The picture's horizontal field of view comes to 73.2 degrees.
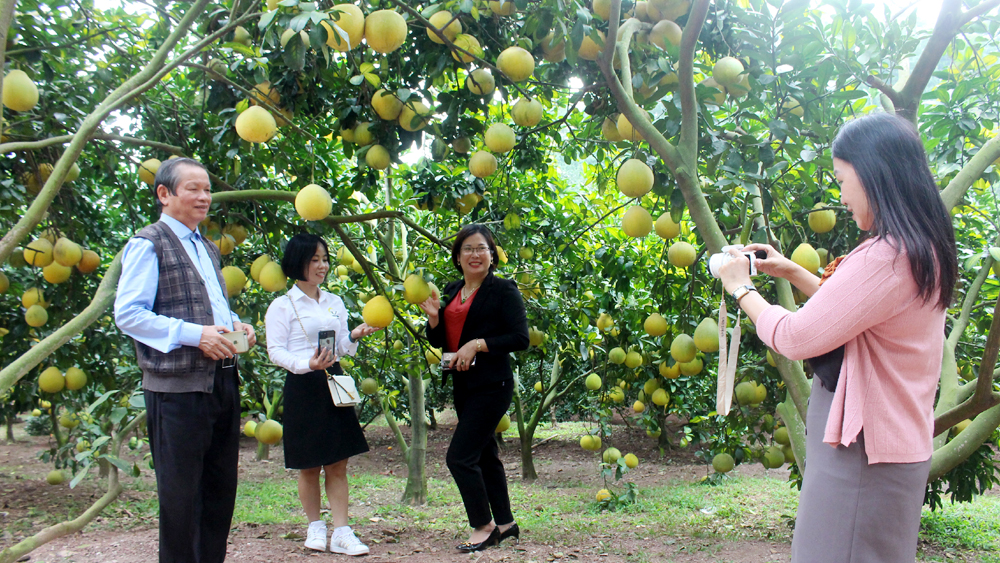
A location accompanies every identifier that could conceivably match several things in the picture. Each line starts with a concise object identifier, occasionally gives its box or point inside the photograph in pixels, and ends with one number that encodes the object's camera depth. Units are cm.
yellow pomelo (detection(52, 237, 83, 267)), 317
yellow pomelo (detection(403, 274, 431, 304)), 293
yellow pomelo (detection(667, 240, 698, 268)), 292
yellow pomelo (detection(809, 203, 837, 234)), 282
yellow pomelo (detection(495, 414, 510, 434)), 536
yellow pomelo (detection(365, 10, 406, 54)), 216
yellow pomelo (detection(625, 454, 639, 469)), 558
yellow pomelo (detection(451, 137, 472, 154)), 295
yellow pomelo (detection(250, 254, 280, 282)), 313
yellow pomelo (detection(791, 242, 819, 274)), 257
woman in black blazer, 322
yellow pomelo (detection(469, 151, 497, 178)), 292
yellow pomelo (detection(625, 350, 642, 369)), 461
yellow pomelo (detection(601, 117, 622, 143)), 276
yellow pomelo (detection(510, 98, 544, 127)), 275
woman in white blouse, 310
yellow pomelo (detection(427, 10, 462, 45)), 247
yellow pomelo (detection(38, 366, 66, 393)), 358
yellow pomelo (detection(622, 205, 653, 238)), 267
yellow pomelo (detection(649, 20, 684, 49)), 249
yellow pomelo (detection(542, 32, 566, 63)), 255
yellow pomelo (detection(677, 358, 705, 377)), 309
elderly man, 209
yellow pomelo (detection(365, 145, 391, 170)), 276
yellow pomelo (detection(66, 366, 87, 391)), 364
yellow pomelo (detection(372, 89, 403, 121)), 264
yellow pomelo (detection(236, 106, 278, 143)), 239
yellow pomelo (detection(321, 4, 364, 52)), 200
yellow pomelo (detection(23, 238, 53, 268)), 316
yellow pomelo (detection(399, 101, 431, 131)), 264
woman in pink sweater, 137
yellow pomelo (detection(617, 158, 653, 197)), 236
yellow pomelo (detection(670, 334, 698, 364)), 287
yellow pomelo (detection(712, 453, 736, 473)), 421
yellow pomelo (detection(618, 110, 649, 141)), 254
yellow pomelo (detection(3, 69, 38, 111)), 247
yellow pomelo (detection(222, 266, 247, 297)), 305
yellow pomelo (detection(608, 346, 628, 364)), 483
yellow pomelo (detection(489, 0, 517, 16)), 246
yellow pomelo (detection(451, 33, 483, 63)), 249
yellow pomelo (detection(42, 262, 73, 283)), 320
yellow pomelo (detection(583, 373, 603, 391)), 581
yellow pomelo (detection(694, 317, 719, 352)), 277
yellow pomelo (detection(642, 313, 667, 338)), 344
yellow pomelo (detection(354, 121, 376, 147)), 281
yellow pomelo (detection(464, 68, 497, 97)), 257
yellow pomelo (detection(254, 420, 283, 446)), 472
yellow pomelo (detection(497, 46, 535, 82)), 239
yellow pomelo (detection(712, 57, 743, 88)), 245
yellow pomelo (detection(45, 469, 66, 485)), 517
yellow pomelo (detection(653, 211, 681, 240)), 269
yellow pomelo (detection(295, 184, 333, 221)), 253
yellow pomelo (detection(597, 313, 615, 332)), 488
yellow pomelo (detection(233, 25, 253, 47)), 296
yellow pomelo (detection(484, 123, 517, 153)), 277
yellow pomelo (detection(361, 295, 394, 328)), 289
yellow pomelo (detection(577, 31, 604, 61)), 242
